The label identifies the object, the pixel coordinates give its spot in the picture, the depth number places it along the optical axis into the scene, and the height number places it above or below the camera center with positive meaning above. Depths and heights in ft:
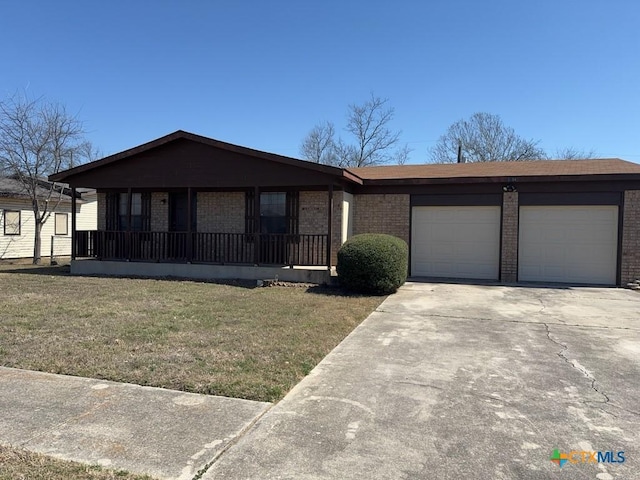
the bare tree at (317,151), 130.11 +23.61
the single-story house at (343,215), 39.50 +1.86
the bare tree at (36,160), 59.16 +8.73
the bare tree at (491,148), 114.42 +22.67
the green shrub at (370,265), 33.14 -2.18
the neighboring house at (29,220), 62.23 +0.93
